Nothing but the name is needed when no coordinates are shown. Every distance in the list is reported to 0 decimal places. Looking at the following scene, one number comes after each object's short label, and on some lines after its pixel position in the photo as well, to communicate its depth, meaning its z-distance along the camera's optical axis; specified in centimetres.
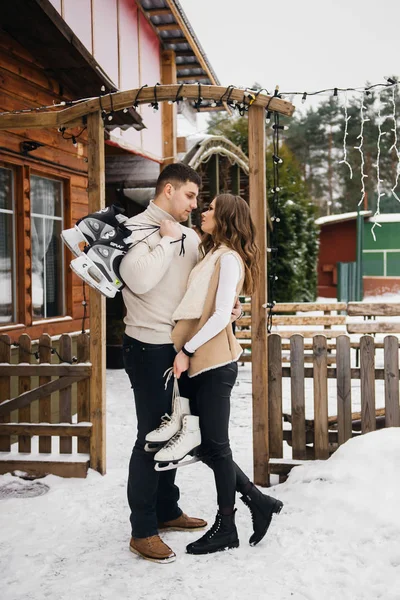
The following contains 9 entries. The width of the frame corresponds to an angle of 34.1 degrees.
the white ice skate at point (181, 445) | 367
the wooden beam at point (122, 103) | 493
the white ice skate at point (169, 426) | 369
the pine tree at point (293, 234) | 1883
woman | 374
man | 380
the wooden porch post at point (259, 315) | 501
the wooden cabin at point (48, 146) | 661
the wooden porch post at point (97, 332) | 532
